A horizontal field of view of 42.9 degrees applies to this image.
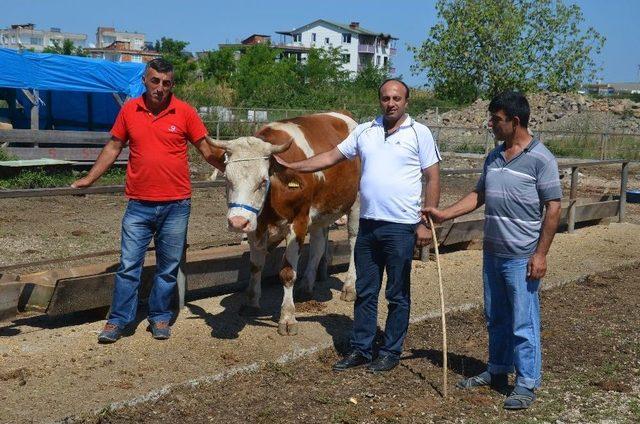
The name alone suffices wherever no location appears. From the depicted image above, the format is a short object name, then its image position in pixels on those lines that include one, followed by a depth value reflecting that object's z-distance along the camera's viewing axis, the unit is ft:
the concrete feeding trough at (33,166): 52.09
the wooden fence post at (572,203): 41.09
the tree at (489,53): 101.35
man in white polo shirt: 18.48
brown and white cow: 20.01
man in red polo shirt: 19.44
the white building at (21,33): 585.14
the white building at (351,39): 449.48
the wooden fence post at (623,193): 45.34
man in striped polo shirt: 16.83
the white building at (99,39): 592.36
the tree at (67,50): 237.47
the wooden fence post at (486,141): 91.86
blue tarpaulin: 61.41
